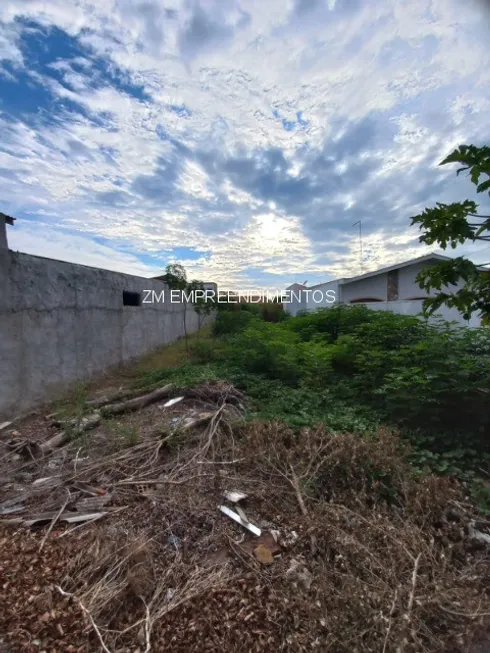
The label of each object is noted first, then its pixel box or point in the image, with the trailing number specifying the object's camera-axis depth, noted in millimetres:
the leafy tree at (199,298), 9422
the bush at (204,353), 7152
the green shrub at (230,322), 12132
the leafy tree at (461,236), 1954
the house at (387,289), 11250
